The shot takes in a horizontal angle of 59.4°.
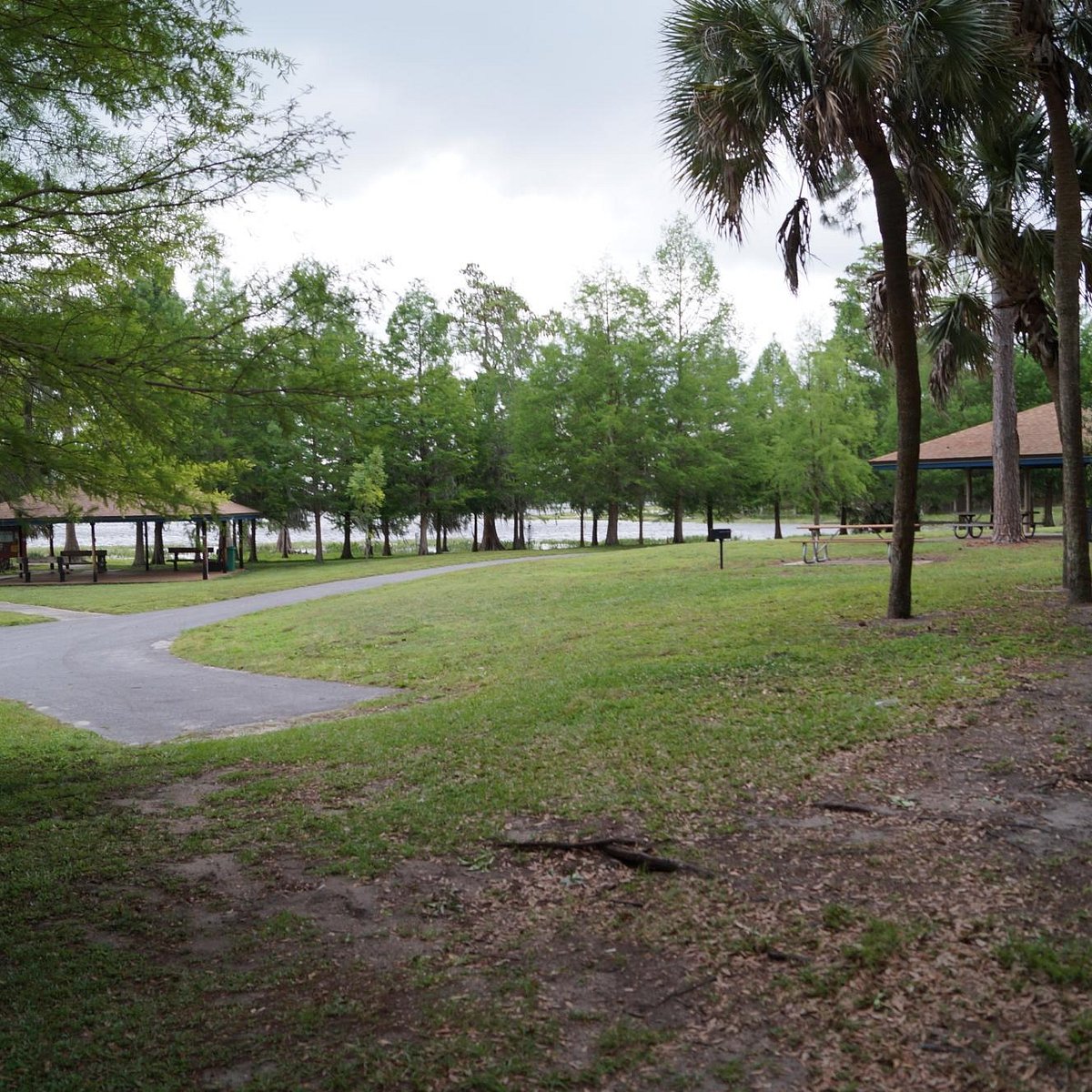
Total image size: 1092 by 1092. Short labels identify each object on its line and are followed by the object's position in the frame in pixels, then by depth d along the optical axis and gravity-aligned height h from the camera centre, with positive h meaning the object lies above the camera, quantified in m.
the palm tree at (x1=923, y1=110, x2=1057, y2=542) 13.86 +4.06
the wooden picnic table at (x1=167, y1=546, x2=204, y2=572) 34.81 -0.48
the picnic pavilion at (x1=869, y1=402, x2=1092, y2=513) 28.62 +2.10
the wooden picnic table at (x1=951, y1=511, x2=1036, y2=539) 26.94 -0.19
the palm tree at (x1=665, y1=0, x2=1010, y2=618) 10.28 +4.71
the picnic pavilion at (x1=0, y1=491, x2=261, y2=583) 32.28 -0.25
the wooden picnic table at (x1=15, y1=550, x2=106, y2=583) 33.28 -0.80
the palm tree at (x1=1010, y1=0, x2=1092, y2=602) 11.51 +3.92
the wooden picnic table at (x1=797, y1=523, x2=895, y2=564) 21.98 -0.55
